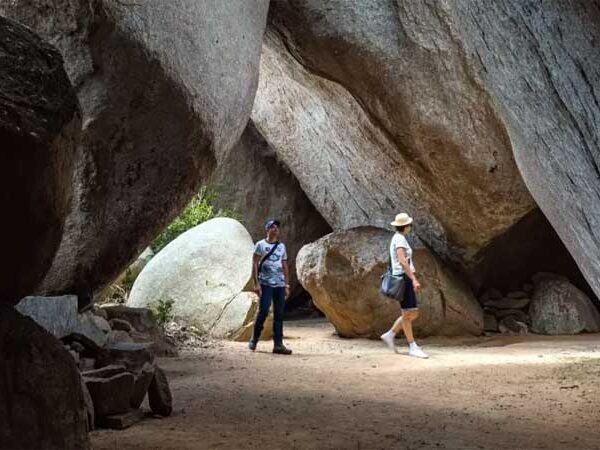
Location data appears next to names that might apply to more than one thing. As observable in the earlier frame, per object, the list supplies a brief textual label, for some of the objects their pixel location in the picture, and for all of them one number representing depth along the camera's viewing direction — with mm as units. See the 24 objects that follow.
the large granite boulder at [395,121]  9180
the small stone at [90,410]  4335
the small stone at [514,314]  11398
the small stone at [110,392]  4441
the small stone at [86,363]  5180
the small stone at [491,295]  11852
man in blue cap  8906
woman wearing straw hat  8359
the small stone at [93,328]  5907
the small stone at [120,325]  7888
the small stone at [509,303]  11641
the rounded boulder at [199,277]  10883
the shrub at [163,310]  10481
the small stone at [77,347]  5445
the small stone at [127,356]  5078
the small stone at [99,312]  7705
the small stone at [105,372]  4609
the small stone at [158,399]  4926
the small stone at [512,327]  11117
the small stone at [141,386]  4766
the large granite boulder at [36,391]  2270
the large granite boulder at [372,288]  10445
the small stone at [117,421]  4430
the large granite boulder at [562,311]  10984
